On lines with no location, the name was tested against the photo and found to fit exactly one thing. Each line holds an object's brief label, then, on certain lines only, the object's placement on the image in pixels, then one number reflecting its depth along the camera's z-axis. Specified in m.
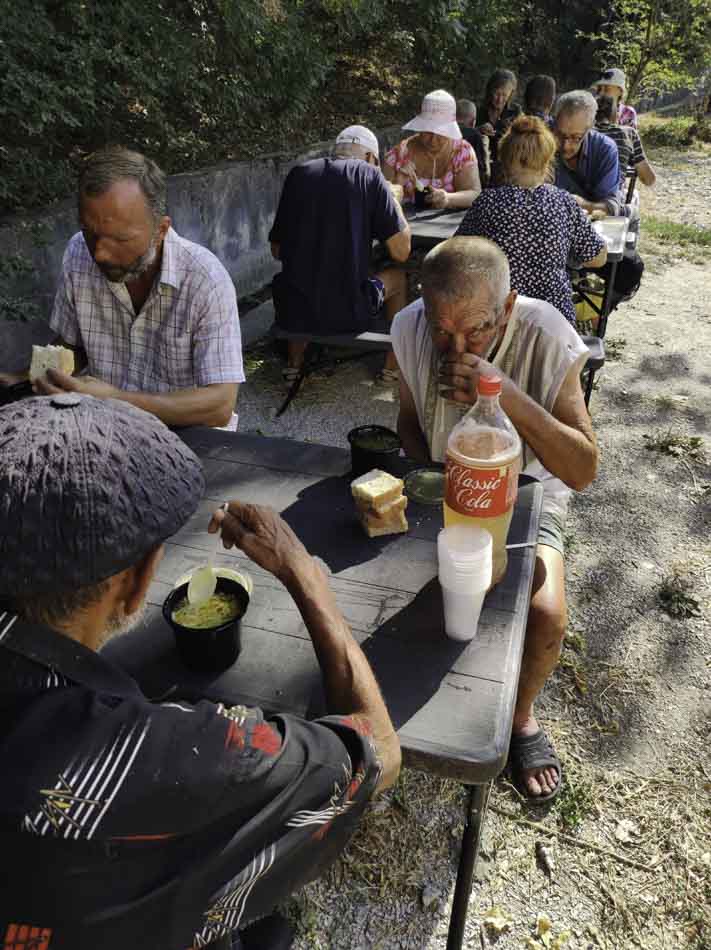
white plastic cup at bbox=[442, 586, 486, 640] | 1.51
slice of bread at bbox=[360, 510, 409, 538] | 1.84
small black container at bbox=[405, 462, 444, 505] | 1.99
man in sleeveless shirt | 2.10
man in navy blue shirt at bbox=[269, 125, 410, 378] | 4.18
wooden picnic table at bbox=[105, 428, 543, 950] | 1.38
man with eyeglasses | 5.18
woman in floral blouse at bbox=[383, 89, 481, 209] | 5.45
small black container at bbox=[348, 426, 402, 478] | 2.03
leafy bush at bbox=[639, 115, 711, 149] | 14.79
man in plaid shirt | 2.45
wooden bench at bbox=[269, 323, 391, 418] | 4.20
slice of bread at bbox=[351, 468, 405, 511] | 1.80
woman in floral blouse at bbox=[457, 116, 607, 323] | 3.72
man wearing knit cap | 0.85
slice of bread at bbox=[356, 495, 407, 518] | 1.81
